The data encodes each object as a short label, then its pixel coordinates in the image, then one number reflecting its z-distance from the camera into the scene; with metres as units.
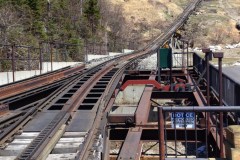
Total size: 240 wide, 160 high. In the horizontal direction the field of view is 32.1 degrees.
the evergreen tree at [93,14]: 49.99
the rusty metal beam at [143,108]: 9.10
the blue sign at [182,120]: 7.69
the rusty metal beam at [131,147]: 6.58
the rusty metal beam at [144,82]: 15.00
